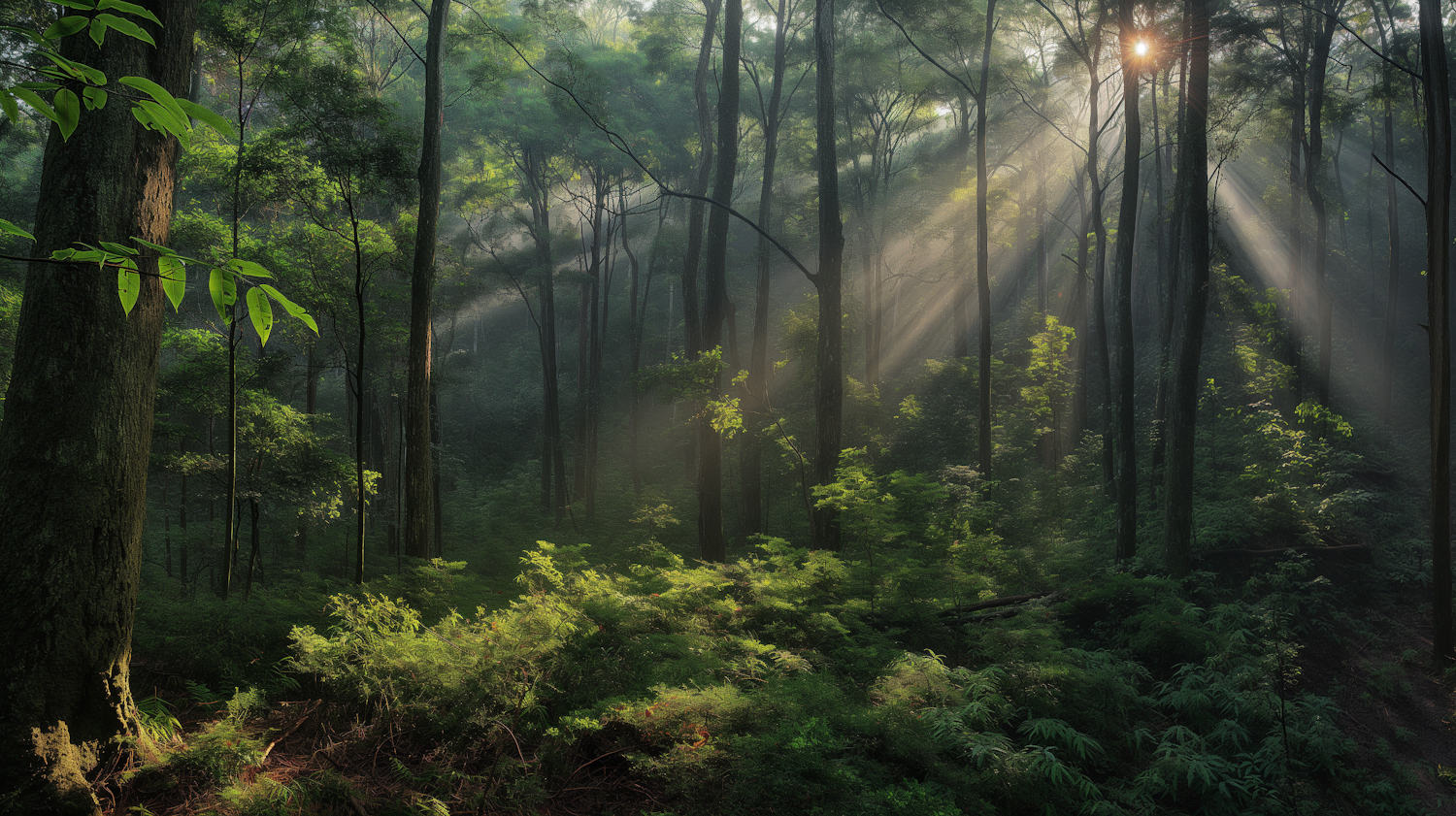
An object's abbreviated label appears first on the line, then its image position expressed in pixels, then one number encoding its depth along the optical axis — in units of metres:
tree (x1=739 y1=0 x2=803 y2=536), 13.73
